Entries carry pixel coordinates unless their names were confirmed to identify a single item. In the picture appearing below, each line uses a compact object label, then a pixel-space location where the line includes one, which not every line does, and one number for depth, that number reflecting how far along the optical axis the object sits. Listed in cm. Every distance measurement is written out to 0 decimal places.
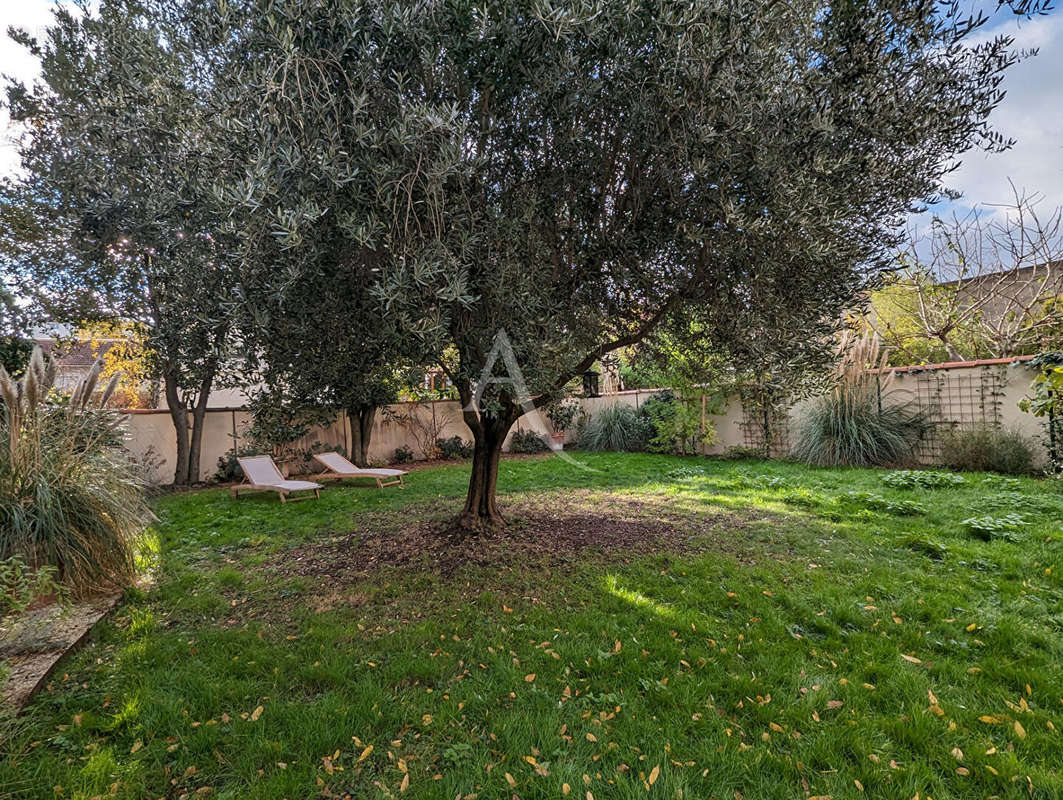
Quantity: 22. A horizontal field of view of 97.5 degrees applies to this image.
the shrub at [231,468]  902
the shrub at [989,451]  687
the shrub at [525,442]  1288
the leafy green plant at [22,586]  215
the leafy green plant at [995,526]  432
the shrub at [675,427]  1087
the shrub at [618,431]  1218
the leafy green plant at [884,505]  527
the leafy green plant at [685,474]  836
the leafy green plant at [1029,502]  491
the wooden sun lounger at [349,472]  816
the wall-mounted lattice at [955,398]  732
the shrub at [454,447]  1209
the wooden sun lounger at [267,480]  703
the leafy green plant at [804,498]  589
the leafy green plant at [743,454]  1015
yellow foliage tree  748
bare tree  924
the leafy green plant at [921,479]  629
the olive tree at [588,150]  254
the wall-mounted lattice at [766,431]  985
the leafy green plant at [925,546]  403
